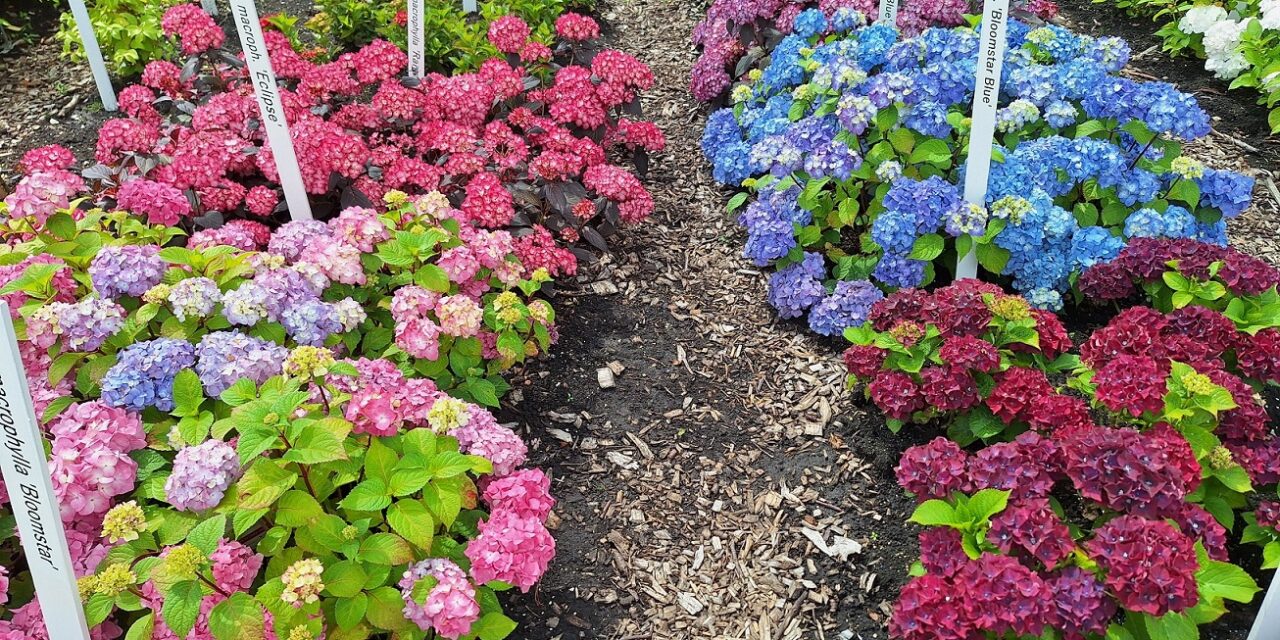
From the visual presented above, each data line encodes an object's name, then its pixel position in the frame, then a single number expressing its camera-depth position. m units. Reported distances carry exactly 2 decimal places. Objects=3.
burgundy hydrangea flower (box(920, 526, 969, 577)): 2.32
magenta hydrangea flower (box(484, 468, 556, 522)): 2.41
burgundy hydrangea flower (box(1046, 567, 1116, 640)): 2.16
